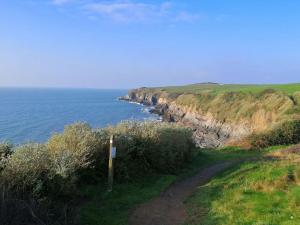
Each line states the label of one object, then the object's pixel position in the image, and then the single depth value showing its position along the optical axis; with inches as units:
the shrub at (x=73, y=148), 330.5
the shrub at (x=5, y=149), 360.7
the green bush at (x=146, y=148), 437.0
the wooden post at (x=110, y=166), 391.3
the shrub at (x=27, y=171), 293.3
